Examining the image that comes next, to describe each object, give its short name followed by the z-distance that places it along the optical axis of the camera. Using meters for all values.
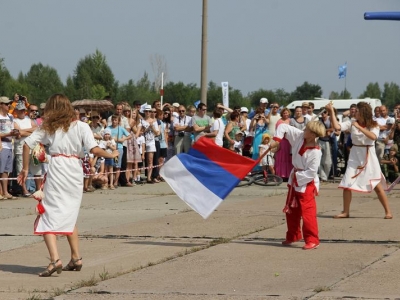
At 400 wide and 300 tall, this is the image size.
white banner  30.41
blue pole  15.48
